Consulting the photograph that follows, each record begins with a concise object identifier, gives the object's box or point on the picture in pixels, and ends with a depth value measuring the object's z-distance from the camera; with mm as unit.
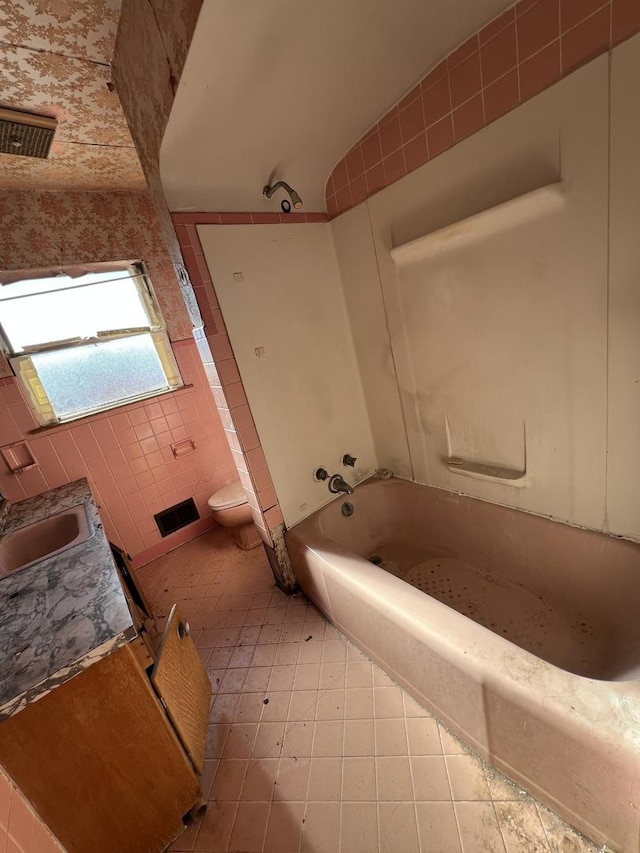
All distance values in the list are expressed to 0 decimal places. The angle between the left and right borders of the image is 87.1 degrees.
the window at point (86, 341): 2051
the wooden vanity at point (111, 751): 771
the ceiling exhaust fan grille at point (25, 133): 1331
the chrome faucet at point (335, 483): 1930
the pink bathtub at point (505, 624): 825
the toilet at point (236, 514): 2344
